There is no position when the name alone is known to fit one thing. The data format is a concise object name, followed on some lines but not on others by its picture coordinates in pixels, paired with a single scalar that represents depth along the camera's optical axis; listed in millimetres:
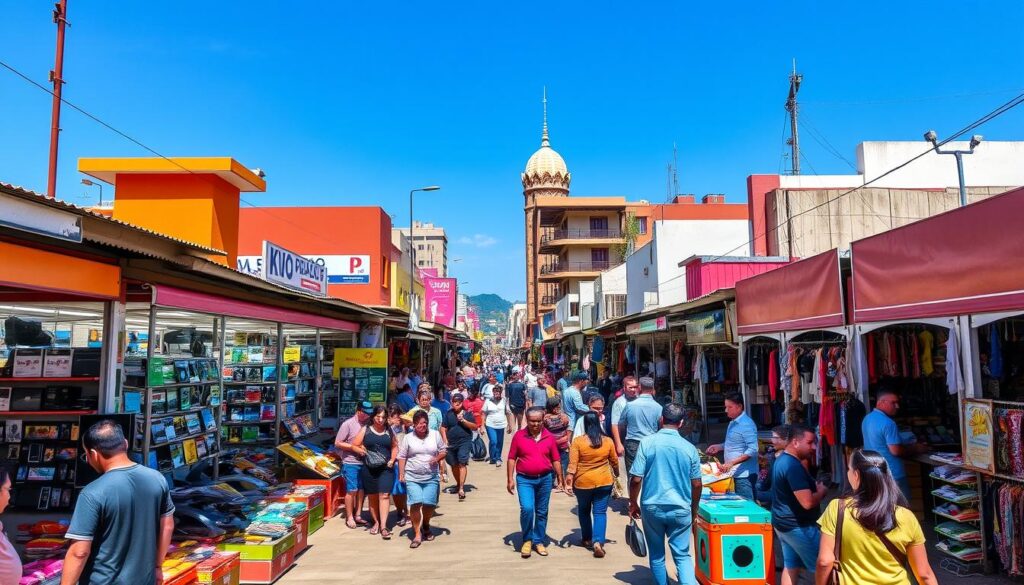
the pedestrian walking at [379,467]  7648
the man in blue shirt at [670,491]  5125
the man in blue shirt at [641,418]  7441
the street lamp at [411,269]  17191
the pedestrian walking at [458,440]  9609
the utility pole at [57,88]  12750
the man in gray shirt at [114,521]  3596
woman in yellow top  3240
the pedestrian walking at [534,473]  6480
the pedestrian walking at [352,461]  8078
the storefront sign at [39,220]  3982
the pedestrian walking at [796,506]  4539
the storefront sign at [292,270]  13016
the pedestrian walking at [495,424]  12359
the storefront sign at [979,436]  5742
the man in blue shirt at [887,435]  6477
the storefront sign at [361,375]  13164
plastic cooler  5008
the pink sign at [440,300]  32688
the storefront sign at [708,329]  11994
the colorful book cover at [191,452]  7723
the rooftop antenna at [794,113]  21219
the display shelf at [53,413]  6754
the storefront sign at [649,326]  13984
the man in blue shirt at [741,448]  6422
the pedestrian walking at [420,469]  7129
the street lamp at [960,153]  12956
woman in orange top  6379
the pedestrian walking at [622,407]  7982
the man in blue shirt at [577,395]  10016
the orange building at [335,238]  25156
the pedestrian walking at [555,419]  7594
